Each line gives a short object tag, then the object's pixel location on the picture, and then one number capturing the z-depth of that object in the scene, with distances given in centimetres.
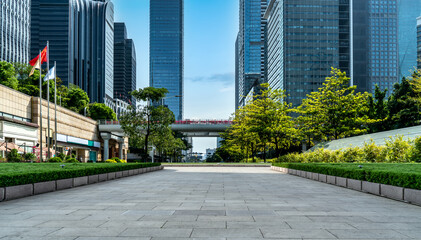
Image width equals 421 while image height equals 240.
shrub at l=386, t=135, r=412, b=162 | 2064
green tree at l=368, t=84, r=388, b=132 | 6066
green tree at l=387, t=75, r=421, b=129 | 5547
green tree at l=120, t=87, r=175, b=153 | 3516
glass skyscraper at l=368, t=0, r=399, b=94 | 16025
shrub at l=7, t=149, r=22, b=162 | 3258
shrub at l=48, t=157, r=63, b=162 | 3098
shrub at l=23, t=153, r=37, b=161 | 3562
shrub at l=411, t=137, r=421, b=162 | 1961
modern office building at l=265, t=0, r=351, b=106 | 13425
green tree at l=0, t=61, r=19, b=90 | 5472
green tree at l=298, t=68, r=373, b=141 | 4050
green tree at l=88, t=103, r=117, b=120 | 9544
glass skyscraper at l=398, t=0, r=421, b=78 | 18050
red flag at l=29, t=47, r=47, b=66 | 3379
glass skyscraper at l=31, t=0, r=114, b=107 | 16800
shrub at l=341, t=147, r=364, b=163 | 2381
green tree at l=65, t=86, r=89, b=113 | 7712
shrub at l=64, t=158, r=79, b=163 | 3407
